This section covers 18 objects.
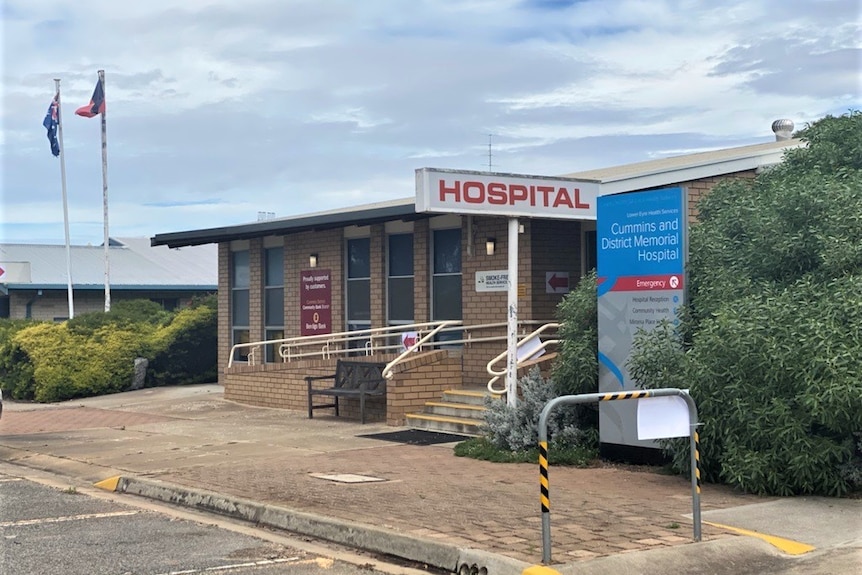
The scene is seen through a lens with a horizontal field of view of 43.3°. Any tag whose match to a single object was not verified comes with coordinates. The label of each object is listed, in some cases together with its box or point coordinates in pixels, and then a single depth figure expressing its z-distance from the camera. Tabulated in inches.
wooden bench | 650.8
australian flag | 1371.8
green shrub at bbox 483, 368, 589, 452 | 487.8
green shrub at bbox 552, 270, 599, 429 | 483.8
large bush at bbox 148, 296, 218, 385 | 990.4
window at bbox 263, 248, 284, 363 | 914.1
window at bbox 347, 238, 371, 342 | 820.6
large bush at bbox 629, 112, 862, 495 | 368.2
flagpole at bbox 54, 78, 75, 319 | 1374.3
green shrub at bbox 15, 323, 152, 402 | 940.6
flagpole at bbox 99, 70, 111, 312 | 1352.1
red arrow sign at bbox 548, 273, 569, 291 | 677.9
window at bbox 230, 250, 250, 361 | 957.2
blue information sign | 440.5
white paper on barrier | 307.9
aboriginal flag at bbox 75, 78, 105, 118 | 1339.8
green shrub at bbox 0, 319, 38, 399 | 967.0
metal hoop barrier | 279.1
